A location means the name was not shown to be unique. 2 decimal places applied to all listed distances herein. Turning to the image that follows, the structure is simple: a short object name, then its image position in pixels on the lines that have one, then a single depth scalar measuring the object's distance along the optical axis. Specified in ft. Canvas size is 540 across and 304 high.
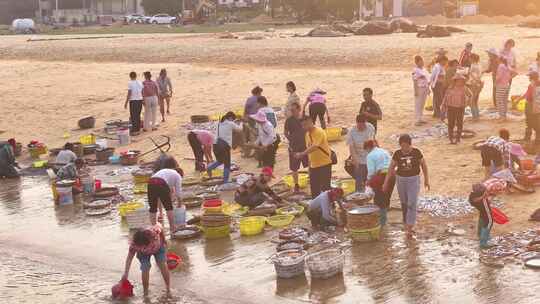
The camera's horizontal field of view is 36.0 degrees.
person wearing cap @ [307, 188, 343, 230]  43.88
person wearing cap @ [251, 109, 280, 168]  54.90
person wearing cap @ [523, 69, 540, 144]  54.80
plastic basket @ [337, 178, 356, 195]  50.92
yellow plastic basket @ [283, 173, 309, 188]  54.13
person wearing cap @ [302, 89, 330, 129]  62.34
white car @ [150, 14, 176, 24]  278.87
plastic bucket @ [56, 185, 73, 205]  56.34
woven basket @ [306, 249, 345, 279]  37.27
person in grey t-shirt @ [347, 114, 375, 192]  46.75
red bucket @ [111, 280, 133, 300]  37.35
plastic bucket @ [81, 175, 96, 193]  58.39
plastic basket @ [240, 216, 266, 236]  45.50
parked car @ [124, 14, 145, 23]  286.05
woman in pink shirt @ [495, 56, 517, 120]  61.93
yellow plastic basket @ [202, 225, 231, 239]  45.37
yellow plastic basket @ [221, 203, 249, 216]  49.70
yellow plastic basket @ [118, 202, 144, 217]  50.91
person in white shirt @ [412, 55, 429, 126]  64.95
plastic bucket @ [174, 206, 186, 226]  46.91
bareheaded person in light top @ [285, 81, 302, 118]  58.90
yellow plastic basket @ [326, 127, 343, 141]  65.51
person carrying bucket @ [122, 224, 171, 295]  35.83
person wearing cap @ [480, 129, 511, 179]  45.21
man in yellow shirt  45.78
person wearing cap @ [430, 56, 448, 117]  65.21
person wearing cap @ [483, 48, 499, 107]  66.03
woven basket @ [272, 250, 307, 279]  37.78
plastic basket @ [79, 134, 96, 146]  76.48
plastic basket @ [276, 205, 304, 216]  47.93
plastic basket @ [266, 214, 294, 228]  46.60
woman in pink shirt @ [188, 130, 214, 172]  59.26
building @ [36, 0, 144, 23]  358.02
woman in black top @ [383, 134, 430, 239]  39.93
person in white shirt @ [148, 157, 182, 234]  43.01
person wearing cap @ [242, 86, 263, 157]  60.39
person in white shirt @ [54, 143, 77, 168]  63.57
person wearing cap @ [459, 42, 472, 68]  69.10
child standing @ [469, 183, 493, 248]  38.55
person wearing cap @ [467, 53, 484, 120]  65.26
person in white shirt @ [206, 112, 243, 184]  54.37
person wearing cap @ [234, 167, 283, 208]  48.67
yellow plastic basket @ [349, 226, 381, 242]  42.09
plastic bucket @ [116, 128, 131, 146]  75.20
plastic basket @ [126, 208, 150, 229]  48.34
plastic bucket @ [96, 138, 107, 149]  73.24
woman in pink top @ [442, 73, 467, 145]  57.82
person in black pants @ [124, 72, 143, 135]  75.20
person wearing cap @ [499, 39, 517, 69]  64.90
